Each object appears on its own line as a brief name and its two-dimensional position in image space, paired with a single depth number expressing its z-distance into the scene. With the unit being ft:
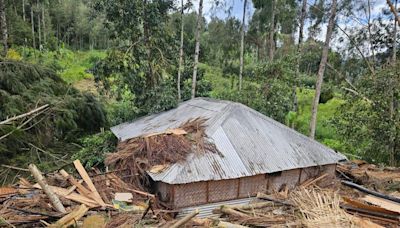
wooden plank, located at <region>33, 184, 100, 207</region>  22.38
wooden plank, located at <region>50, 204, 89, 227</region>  17.36
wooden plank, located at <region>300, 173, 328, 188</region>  30.32
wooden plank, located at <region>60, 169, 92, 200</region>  23.82
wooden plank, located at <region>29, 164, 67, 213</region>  19.06
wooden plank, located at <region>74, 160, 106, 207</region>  23.04
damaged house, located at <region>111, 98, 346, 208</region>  25.23
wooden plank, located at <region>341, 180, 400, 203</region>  23.35
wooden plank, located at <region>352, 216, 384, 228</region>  19.26
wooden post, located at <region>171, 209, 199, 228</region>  16.87
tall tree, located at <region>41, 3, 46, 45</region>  96.99
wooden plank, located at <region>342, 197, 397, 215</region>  21.56
